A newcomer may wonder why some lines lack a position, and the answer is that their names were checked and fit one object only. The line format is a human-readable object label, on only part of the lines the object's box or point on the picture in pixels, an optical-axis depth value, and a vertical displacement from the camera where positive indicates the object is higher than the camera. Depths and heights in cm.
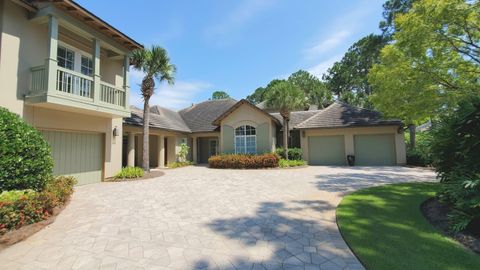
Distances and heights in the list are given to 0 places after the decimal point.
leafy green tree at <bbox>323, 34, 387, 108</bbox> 3981 +1299
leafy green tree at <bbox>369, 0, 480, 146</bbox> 998 +418
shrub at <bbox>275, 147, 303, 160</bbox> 2042 -32
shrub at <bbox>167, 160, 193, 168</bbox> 1984 -113
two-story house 866 +287
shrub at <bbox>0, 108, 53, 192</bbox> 634 -9
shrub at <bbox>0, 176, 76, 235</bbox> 504 -123
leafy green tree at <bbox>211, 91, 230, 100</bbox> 7043 +1632
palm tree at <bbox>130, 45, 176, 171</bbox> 1437 +492
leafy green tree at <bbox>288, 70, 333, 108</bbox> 4697 +1305
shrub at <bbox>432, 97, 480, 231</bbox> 487 -32
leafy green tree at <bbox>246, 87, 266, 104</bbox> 6156 +1410
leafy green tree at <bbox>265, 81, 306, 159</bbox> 1864 +389
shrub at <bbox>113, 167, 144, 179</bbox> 1265 -114
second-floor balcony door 951 +309
